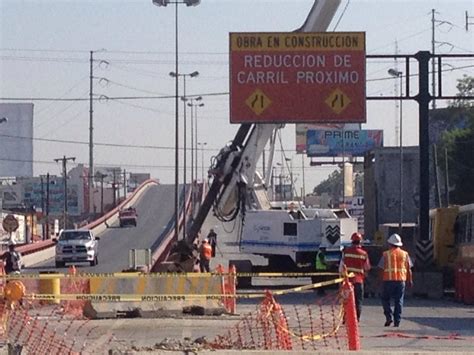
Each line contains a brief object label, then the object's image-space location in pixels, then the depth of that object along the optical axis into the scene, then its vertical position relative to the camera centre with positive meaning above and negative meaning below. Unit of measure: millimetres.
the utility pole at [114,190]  144625 +5942
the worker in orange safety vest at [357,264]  22406 -485
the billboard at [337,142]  113438 +8918
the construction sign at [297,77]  36625 +4843
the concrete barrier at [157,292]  25188 -1165
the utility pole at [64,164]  108381 +7051
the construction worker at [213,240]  62312 -125
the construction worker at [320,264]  38375 -826
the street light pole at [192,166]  95175 +5986
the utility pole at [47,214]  100162 +2016
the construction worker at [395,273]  22641 -655
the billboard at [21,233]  99438 +378
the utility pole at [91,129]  101875 +9048
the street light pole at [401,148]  61438 +4909
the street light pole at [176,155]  66600 +4556
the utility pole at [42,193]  141762 +5119
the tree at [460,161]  83438 +5453
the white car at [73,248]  60906 -533
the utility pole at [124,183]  189375 +8734
